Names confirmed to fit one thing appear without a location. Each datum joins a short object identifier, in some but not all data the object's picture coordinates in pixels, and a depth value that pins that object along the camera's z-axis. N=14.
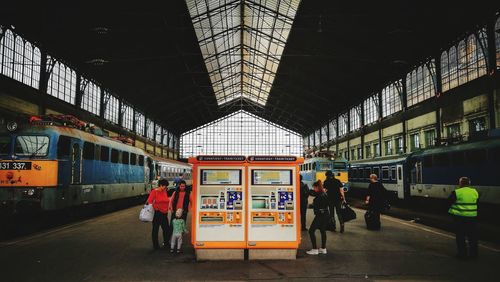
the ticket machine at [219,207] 8.02
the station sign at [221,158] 8.07
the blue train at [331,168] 32.09
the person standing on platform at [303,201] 12.84
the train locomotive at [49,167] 12.09
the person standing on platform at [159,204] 9.47
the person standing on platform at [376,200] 12.80
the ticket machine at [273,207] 8.00
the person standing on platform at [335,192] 12.18
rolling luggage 12.90
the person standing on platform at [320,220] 8.88
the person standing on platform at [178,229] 8.98
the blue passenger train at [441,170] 15.80
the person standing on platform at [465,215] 8.39
